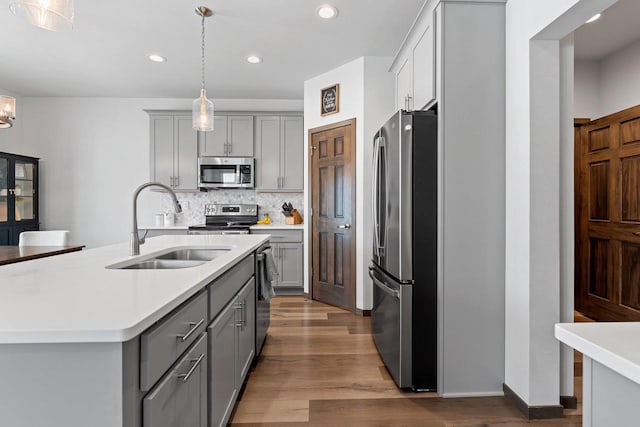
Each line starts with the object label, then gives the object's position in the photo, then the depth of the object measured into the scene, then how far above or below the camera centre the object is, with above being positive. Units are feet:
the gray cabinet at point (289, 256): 14.97 -1.95
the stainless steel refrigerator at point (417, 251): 6.95 -0.81
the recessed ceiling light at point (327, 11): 9.16 +5.41
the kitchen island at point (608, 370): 2.03 -1.00
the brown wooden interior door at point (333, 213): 12.58 -0.08
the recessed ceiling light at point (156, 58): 11.98 +5.39
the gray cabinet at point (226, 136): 15.79 +3.43
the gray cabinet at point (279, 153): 15.85 +2.67
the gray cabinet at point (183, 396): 2.99 -1.84
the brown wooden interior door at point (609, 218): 9.72 -0.22
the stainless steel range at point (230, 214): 16.42 -0.15
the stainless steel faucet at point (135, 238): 6.08 -0.48
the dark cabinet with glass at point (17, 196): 14.03 +0.63
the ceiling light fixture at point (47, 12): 4.99 +2.94
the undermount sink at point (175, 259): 5.69 -0.94
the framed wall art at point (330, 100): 13.17 +4.34
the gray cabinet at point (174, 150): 15.67 +2.77
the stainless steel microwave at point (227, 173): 15.66 +1.73
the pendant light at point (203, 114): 8.56 +2.41
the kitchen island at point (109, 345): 2.50 -1.11
